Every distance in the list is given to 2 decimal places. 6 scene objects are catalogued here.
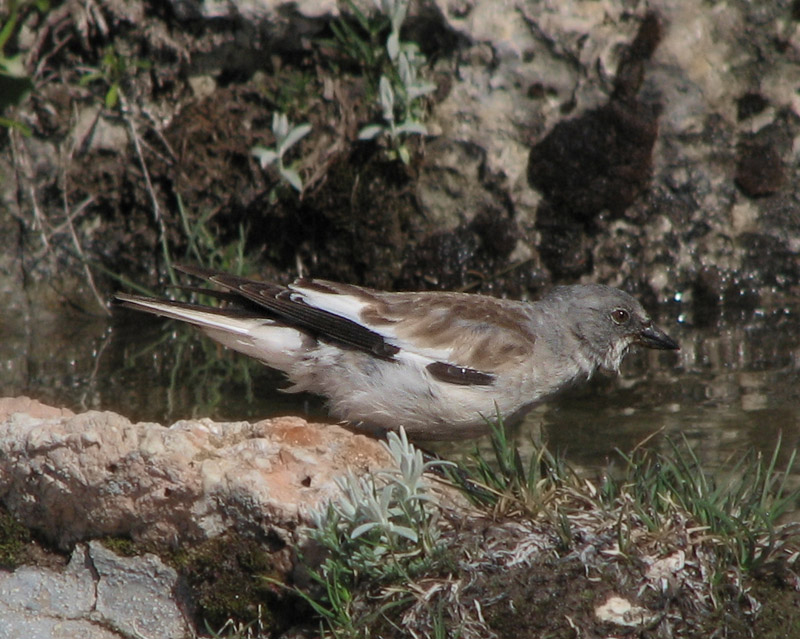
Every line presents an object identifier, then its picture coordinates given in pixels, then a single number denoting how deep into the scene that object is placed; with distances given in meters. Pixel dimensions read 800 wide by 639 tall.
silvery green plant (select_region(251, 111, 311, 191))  15.13
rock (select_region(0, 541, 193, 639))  7.62
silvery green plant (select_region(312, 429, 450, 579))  6.87
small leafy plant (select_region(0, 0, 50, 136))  14.95
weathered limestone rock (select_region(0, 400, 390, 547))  7.41
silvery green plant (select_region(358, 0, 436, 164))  14.80
